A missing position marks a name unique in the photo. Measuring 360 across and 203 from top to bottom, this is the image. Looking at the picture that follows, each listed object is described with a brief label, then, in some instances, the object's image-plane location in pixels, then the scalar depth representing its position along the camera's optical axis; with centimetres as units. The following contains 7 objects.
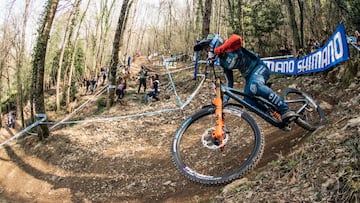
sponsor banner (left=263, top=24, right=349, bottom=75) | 665
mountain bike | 412
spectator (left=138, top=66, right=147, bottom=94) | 1966
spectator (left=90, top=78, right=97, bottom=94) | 2860
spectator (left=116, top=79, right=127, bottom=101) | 1695
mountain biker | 438
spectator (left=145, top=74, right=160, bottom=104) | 1617
